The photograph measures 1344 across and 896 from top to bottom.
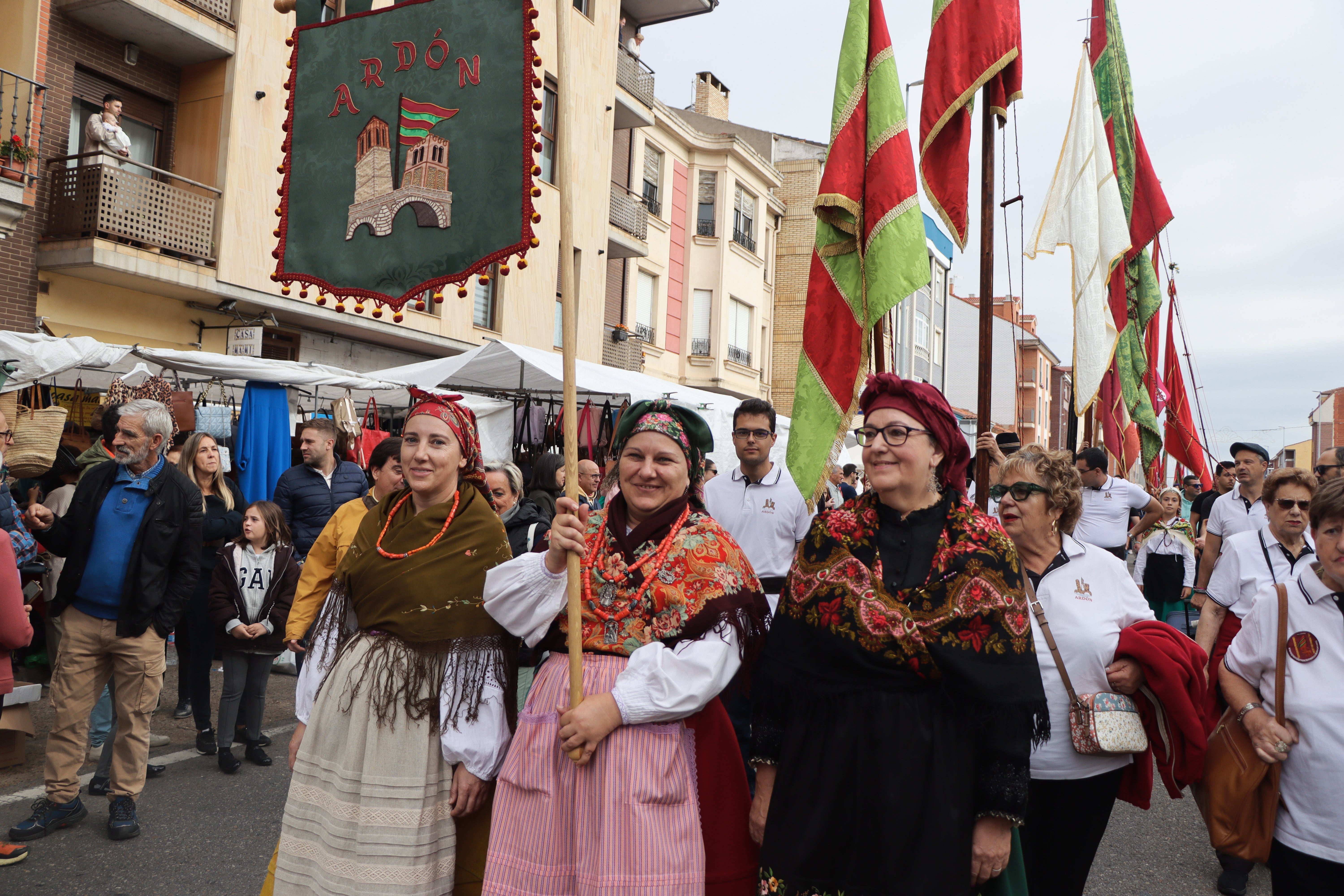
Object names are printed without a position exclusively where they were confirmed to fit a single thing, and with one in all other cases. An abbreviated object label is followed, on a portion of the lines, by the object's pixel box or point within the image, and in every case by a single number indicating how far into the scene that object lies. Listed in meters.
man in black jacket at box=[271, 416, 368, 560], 7.23
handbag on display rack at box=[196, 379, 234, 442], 9.76
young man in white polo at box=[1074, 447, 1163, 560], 7.29
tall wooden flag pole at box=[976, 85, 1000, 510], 4.12
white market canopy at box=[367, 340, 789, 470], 10.31
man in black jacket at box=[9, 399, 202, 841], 4.44
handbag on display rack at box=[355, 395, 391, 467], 9.98
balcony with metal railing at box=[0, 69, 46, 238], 10.56
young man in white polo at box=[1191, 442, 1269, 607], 7.00
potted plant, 10.77
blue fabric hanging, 9.38
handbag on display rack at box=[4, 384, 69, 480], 6.78
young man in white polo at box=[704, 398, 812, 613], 5.29
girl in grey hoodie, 5.63
